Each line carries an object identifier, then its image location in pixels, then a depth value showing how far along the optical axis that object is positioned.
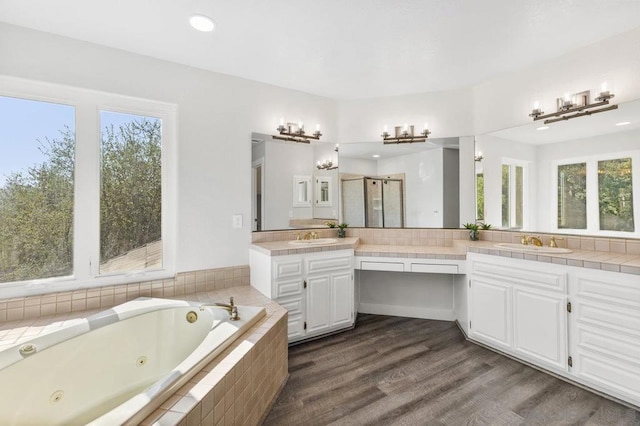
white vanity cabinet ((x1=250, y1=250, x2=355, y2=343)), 2.54
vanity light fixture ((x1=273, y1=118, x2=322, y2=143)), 3.09
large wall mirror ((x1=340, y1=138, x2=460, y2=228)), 3.23
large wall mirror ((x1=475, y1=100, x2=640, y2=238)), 2.21
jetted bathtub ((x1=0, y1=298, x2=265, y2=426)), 1.34
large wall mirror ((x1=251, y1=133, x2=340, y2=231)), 3.01
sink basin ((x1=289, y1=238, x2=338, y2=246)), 2.84
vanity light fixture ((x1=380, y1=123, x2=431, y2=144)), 3.28
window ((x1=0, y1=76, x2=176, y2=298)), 2.08
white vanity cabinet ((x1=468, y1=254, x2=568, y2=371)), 2.10
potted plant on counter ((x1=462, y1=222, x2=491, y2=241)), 3.03
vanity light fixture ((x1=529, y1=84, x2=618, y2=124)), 2.25
